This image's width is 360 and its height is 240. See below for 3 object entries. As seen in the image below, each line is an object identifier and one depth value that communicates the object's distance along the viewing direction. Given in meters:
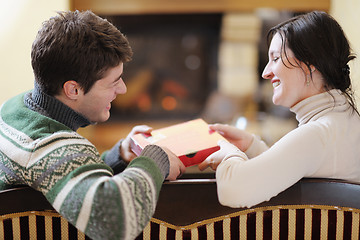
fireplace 5.00
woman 2.21
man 2.13
